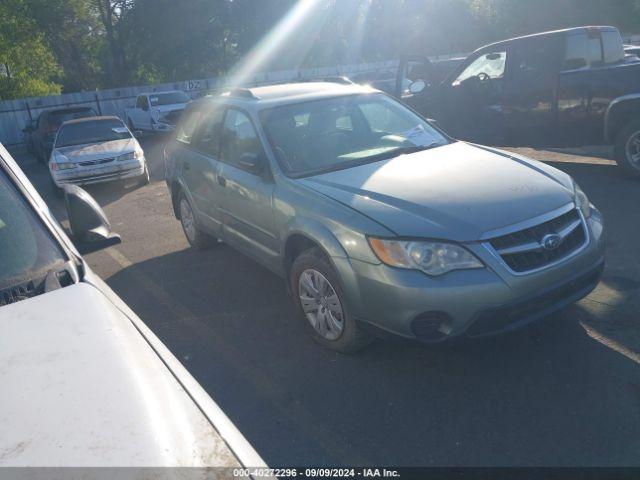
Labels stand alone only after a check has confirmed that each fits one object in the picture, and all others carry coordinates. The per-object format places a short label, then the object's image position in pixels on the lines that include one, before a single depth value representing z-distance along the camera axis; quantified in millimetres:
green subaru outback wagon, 3330
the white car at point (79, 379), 1545
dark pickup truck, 7660
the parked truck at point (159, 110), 19500
